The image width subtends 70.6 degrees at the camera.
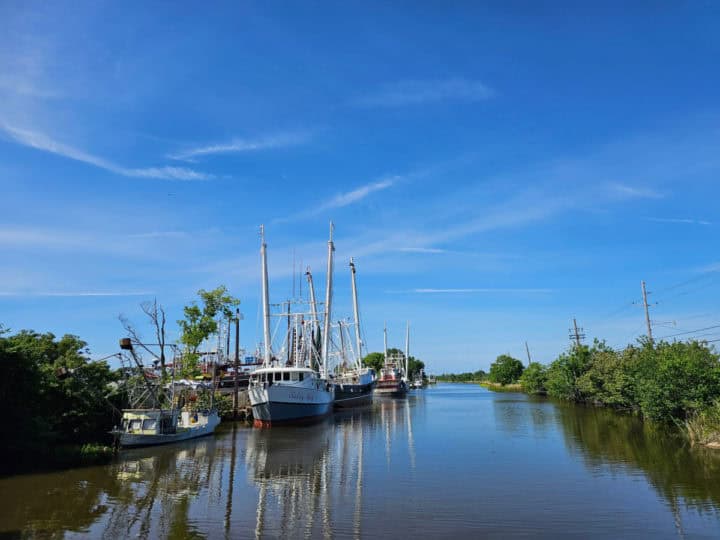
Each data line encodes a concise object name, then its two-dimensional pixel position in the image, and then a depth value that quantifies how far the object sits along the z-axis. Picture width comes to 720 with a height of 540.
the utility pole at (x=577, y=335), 73.93
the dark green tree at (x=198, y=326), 45.06
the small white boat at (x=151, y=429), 29.03
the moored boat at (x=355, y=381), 69.44
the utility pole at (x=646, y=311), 47.70
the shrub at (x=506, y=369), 154.25
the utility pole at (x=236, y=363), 47.97
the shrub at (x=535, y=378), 94.96
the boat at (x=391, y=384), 102.81
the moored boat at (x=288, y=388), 42.16
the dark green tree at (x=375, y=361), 158.41
